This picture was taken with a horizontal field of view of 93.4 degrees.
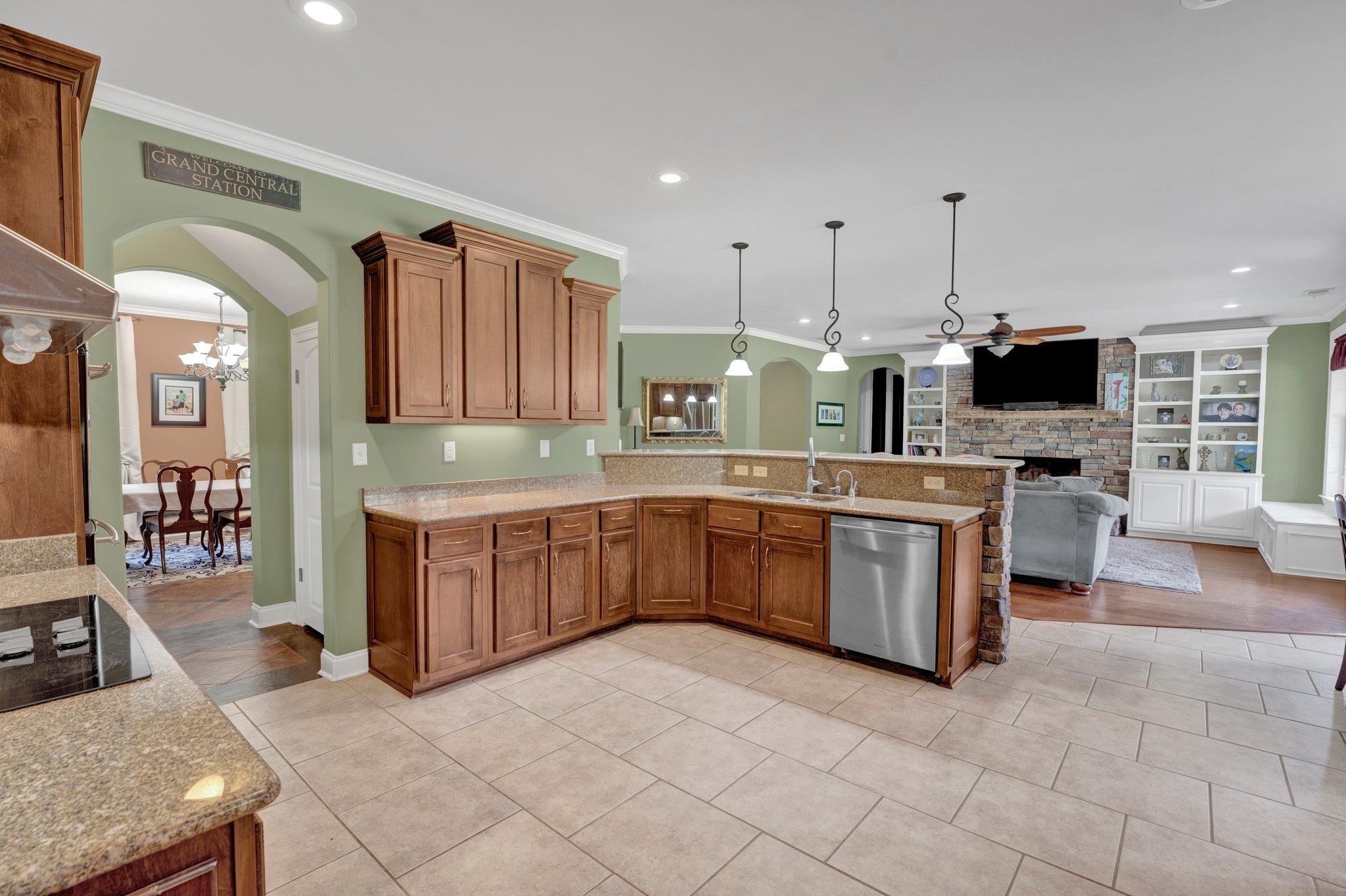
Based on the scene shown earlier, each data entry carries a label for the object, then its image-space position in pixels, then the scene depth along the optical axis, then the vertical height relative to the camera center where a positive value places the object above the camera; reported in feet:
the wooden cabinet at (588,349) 13.76 +1.58
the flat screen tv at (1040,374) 28.07 +2.30
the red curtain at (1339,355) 19.83 +2.33
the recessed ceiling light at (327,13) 6.75 +4.40
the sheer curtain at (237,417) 25.81 +0.00
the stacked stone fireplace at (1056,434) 27.68 -0.43
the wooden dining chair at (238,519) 19.34 -3.23
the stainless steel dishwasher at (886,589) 11.03 -3.00
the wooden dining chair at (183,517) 18.57 -3.05
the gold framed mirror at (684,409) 28.78 +0.54
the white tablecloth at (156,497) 18.44 -2.44
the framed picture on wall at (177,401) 24.22 +0.61
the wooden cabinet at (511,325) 11.83 +1.88
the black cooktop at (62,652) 3.77 -1.58
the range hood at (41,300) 4.21 +0.83
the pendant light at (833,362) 14.76 +1.45
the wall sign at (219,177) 9.16 +3.66
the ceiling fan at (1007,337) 16.76 +2.55
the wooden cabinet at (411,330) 10.76 +1.55
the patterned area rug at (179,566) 18.32 -4.66
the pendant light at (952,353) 13.52 +1.54
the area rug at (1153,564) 18.54 -4.55
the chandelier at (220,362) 21.26 +1.92
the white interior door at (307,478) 12.96 -1.26
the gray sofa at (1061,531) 16.98 -2.93
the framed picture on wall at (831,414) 34.60 +0.45
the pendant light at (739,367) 15.47 +1.39
